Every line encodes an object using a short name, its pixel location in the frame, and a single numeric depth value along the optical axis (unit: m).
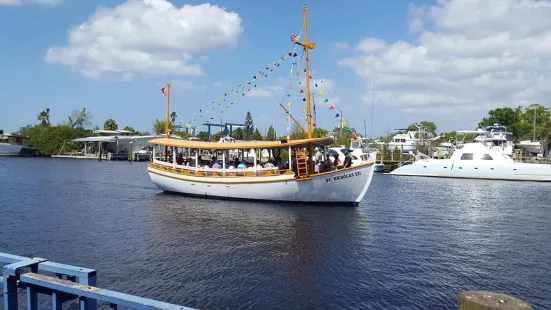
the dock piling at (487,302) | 4.39
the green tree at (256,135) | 96.36
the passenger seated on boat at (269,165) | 29.02
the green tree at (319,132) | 102.38
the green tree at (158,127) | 119.12
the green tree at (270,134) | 97.60
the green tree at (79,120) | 128.25
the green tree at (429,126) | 115.59
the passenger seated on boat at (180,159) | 33.59
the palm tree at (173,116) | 131.50
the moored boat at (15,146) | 106.93
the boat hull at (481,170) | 51.34
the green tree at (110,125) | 129.76
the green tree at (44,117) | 134.88
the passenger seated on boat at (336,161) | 28.84
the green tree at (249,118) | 127.25
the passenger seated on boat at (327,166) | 28.50
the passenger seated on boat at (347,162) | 28.05
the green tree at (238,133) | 105.51
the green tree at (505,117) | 99.44
